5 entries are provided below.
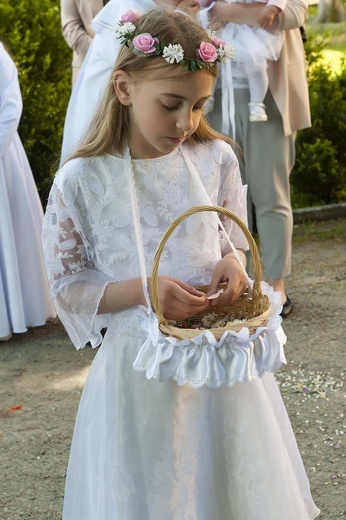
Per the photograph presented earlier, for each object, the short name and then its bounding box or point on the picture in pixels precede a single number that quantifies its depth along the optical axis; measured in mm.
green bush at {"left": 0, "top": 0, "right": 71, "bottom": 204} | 7090
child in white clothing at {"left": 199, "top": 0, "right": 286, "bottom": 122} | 5059
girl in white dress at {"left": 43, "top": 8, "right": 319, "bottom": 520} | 2619
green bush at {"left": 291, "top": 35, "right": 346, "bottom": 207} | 7977
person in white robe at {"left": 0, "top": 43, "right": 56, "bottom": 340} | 5457
